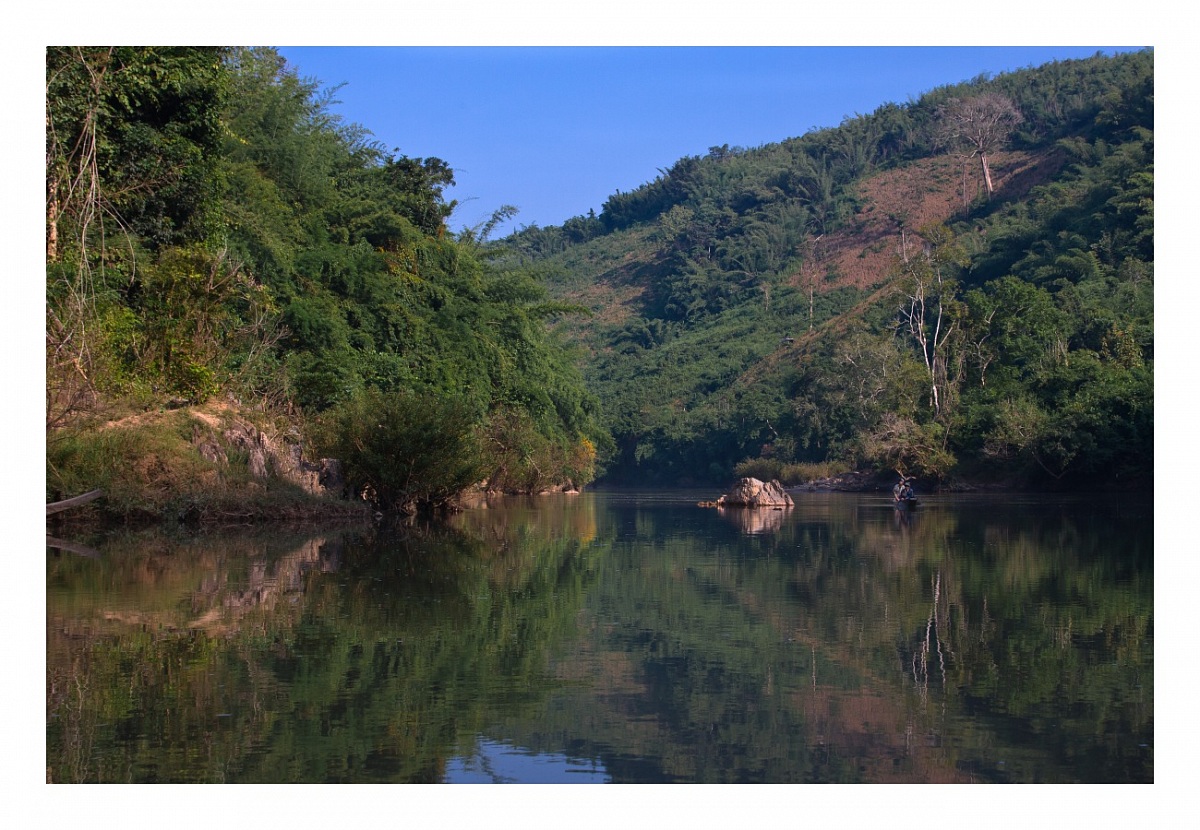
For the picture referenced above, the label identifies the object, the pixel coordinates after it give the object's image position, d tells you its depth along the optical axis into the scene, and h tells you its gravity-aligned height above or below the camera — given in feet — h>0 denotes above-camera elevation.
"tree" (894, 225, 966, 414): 181.98 +17.00
